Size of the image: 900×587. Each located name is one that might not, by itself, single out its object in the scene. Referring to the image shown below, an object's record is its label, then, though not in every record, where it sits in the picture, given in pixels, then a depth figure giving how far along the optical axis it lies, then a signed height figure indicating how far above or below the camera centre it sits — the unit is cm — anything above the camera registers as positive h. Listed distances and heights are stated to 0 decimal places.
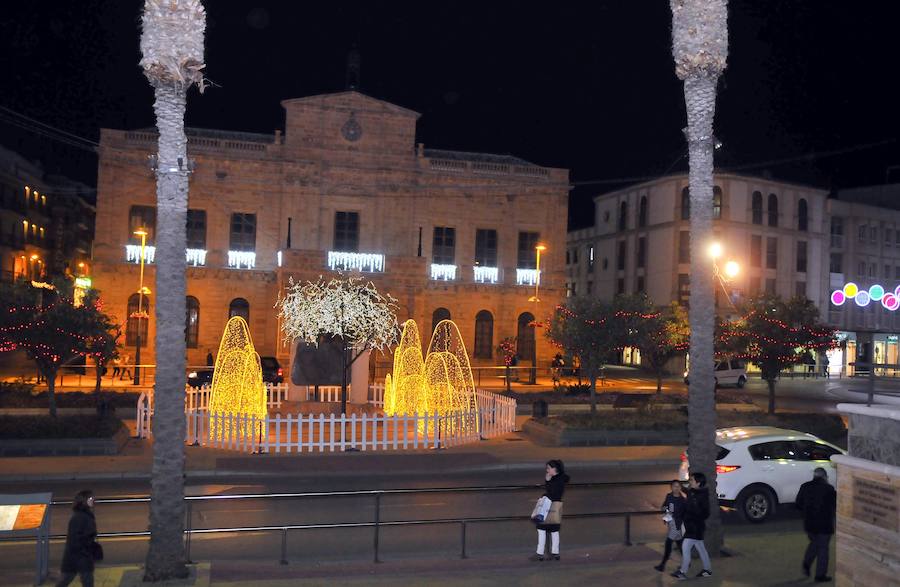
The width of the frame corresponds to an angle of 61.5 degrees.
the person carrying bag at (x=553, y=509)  1011 -236
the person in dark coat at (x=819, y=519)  955 -230
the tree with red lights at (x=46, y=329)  2170 -33
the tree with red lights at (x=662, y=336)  2854 -5
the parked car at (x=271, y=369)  3617 -222
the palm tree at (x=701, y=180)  1052 +224
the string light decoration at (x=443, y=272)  4644 +350
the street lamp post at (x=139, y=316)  3644 +21
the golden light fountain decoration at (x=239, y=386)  2264 -190
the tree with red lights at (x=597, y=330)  2691 +12
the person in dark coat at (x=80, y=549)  807 -247
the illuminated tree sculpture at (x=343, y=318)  2103 +22
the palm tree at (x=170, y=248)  862 +85
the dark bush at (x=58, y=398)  2497 -277
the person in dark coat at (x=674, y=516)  966 -232
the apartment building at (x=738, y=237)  5516 +752
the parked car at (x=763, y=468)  1333 -231
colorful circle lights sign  2331 +152
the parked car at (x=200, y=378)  3042 -233
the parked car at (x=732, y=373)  4288 -203
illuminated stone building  4222 +628
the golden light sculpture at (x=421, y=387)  2388 -190
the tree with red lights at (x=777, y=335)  2581 +12
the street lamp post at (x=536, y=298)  4262 +197
